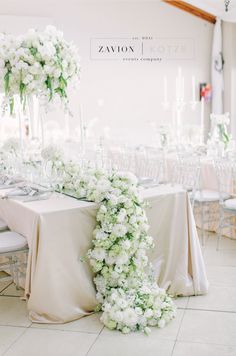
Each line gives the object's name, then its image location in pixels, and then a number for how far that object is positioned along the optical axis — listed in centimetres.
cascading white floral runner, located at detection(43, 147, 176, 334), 328
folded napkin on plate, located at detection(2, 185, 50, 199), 386
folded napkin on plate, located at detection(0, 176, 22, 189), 443
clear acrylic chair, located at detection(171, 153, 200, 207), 531
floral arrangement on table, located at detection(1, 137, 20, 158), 481
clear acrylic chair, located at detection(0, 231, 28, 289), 352
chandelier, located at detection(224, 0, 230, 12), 729
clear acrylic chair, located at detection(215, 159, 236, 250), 502
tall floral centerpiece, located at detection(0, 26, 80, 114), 356
